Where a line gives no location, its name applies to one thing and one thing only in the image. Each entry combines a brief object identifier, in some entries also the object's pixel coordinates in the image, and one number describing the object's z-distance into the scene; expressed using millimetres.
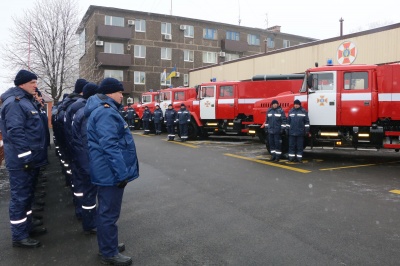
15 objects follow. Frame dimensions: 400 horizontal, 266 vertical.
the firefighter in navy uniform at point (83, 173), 4652
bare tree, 28953
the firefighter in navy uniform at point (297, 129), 10164
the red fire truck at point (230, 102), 15141
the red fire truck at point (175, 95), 20312
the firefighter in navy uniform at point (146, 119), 21875
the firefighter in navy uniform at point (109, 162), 3580
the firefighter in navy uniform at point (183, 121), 16828
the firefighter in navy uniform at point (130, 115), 25077
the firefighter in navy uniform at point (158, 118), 20578
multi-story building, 36125
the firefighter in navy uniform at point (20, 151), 4219
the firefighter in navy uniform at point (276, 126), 10695
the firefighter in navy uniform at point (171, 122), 17586
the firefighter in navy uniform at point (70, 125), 4965
